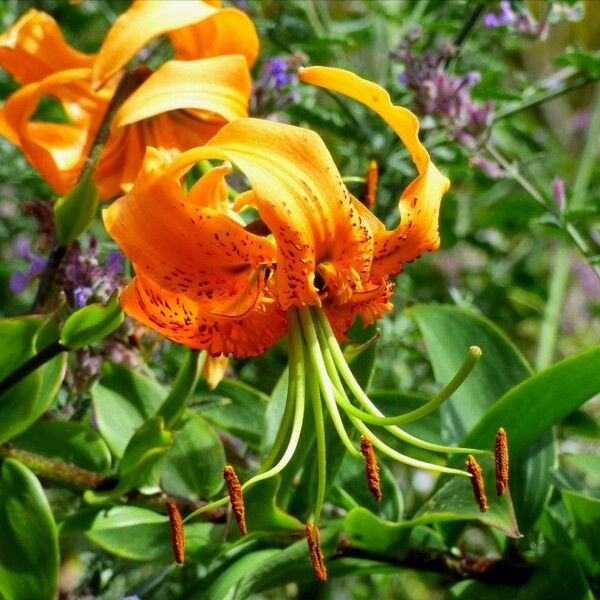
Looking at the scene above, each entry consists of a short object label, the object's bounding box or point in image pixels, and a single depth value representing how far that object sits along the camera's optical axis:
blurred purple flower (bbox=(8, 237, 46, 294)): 0.74
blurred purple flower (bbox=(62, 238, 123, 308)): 0.64
